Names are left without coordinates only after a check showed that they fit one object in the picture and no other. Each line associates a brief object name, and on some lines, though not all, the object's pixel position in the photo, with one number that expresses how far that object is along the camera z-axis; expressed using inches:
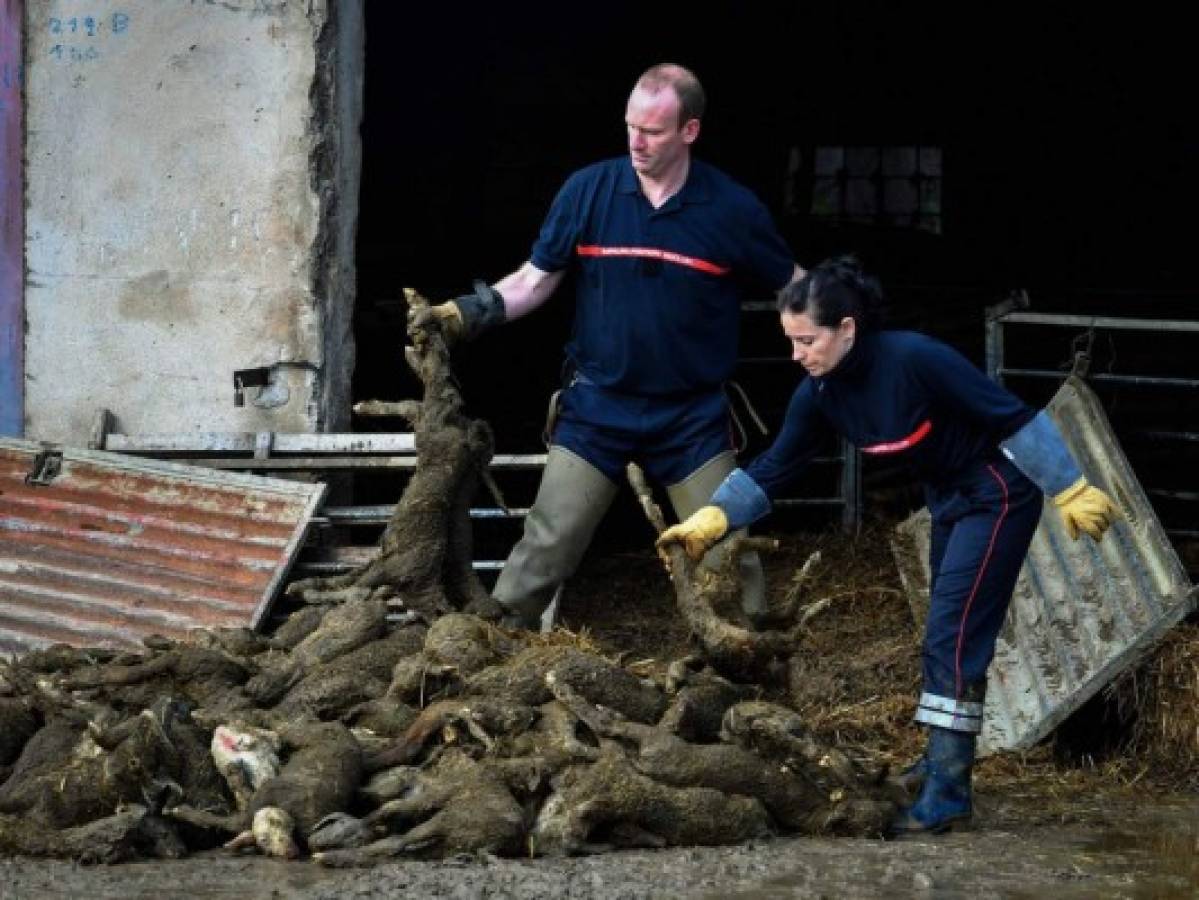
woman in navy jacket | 389.3
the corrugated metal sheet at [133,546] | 485.3
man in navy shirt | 454.6
